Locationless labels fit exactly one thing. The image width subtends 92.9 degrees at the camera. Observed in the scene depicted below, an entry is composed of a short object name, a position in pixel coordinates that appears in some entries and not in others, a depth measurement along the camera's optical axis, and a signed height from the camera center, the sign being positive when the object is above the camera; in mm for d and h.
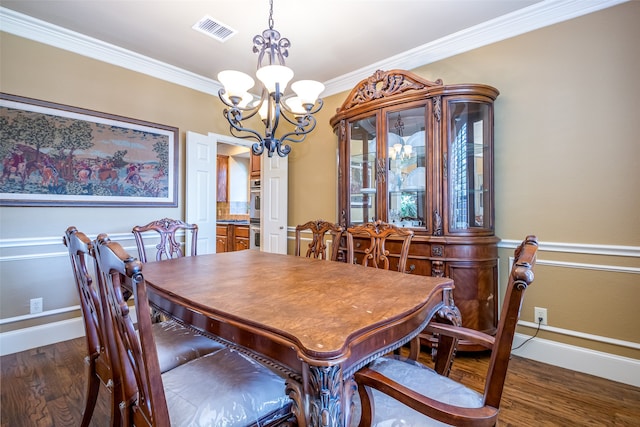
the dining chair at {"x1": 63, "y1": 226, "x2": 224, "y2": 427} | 1162 -622
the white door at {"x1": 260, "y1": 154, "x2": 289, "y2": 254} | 3949 +97
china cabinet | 2338 +298
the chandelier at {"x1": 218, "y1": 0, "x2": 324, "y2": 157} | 1756 +729
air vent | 2471 +1546
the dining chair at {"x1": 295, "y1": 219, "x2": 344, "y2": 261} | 2262 -172
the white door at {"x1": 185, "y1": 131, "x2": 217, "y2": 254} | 3420 +279
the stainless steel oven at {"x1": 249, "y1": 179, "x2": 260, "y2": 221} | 5391 +203
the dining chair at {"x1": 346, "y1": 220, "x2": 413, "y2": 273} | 1881 -182
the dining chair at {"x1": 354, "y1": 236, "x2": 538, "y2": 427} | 801 -527
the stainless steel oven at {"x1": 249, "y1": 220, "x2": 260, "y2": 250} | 5305 -417
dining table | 778 -335
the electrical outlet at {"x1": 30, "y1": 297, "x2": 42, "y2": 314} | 2559 -795
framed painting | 2469 +499
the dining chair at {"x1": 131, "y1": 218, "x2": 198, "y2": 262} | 2281 -205
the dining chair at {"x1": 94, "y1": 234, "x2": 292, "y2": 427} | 806 -615
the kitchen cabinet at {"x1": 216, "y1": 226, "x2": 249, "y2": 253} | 5566 -488
